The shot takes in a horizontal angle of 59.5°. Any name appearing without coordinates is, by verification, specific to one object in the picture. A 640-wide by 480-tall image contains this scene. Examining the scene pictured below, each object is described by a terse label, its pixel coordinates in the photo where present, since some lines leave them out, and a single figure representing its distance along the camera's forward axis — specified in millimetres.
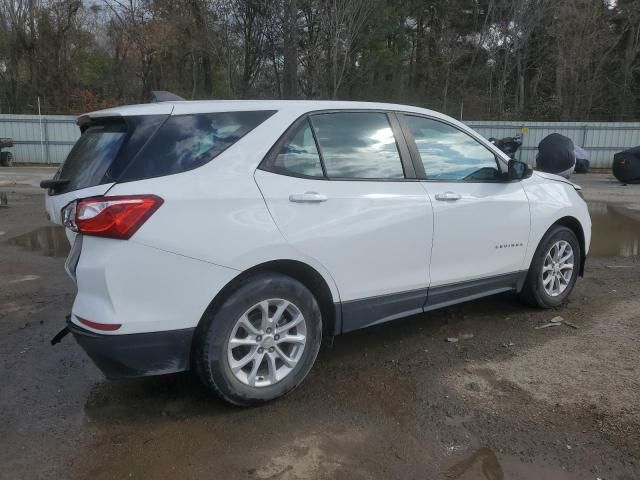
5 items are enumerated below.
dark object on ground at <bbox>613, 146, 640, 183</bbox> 15812
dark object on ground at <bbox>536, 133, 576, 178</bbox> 8852
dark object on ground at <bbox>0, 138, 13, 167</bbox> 21219
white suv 2854
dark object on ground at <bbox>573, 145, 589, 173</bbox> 12658
